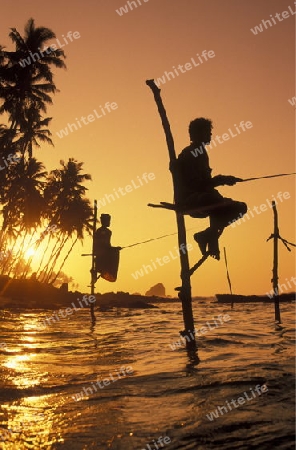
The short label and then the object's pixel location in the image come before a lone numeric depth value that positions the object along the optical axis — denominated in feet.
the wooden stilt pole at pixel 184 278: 23.92
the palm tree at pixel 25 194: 111.34
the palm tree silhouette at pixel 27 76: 90.43
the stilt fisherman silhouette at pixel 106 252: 40.93
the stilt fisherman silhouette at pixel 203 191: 19.43
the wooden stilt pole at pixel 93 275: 50.75
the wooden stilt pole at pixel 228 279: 97.51
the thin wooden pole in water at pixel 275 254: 51.34
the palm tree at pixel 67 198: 132.05
